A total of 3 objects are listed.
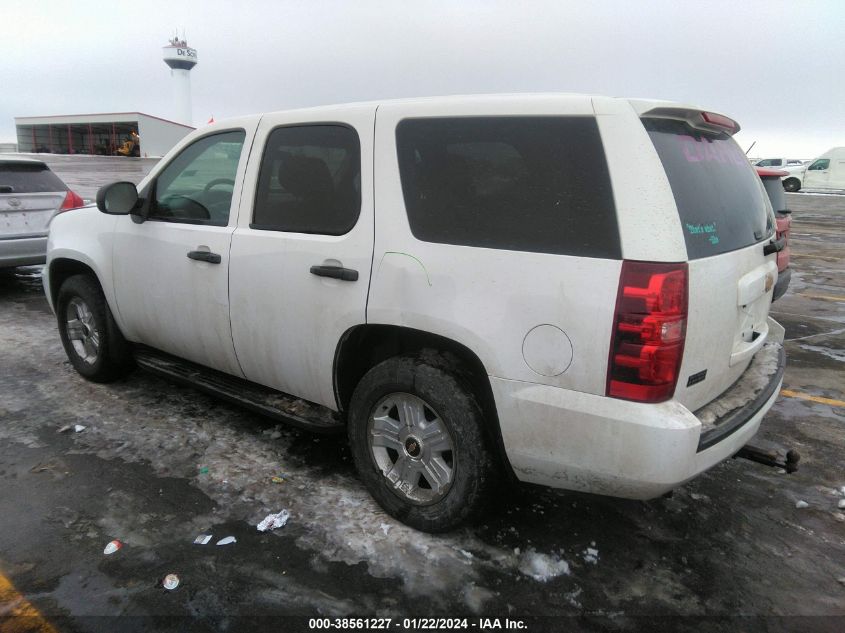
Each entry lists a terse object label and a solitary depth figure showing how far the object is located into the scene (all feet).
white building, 161.89
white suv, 7.28
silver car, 22.90
